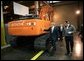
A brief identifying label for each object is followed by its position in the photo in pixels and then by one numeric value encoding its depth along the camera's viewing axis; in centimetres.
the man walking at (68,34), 305
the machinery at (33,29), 317
